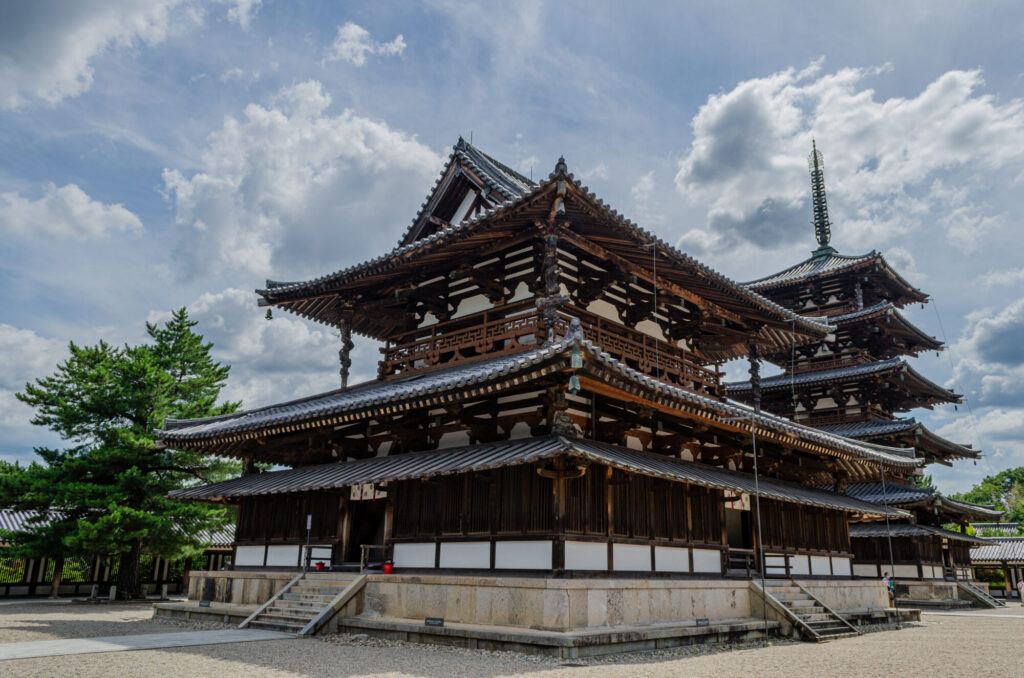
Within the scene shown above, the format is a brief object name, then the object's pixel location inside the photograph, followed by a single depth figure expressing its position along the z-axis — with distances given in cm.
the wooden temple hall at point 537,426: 1405
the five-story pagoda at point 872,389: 3084
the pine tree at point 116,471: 2620
